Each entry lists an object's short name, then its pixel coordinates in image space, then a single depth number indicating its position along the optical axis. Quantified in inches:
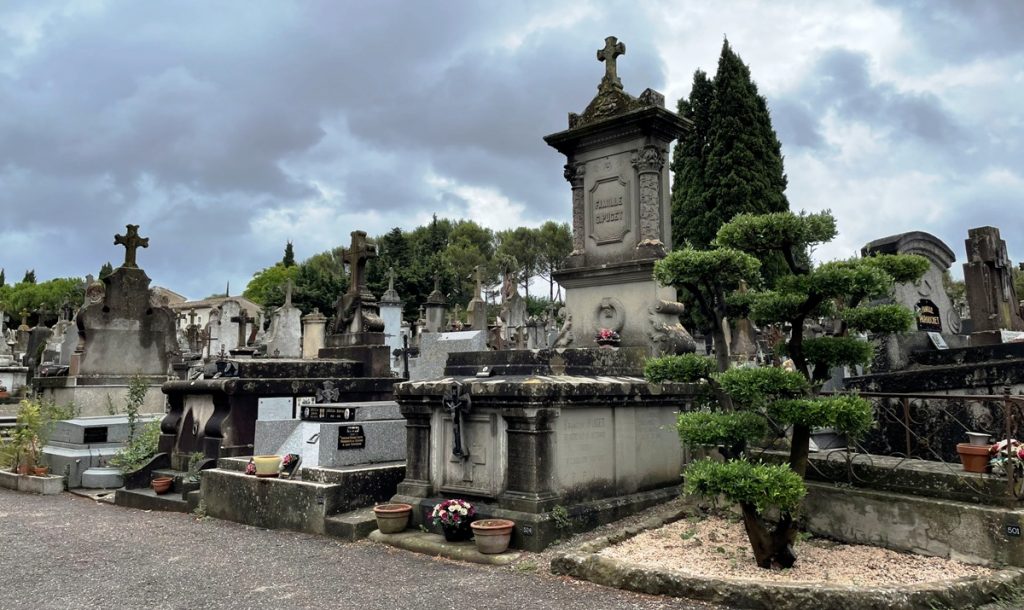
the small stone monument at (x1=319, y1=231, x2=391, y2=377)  458.0
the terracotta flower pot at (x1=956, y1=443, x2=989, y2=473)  202.8
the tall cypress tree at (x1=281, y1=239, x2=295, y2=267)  3304.1
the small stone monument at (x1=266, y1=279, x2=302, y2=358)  916.0
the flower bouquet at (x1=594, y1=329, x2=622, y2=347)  328.8
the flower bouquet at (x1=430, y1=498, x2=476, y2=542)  246.2
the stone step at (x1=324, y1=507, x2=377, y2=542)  267.4
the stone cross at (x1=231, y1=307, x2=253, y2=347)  1079.6
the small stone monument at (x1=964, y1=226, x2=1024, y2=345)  545.0
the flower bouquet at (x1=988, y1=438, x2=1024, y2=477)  191.8
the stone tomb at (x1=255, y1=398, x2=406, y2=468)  305.5
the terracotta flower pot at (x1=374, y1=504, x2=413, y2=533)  261.4
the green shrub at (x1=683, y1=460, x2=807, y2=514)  183.2
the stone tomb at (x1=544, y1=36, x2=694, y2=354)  338.3
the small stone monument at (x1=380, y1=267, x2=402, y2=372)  828.4
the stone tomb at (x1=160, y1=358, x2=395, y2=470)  376.8
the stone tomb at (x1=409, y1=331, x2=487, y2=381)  488.7
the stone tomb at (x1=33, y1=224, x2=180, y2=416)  527.8
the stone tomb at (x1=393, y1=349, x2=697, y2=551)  247.0
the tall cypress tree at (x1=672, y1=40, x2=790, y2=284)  1274.6
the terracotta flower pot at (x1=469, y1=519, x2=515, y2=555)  231.1
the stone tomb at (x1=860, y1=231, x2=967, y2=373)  509.0
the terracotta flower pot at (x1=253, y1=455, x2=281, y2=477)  308.0
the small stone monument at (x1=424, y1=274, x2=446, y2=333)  832.3
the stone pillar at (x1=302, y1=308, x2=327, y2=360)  624.4
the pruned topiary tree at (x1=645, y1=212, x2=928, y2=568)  189.2
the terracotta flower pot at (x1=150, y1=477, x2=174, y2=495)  360.2
